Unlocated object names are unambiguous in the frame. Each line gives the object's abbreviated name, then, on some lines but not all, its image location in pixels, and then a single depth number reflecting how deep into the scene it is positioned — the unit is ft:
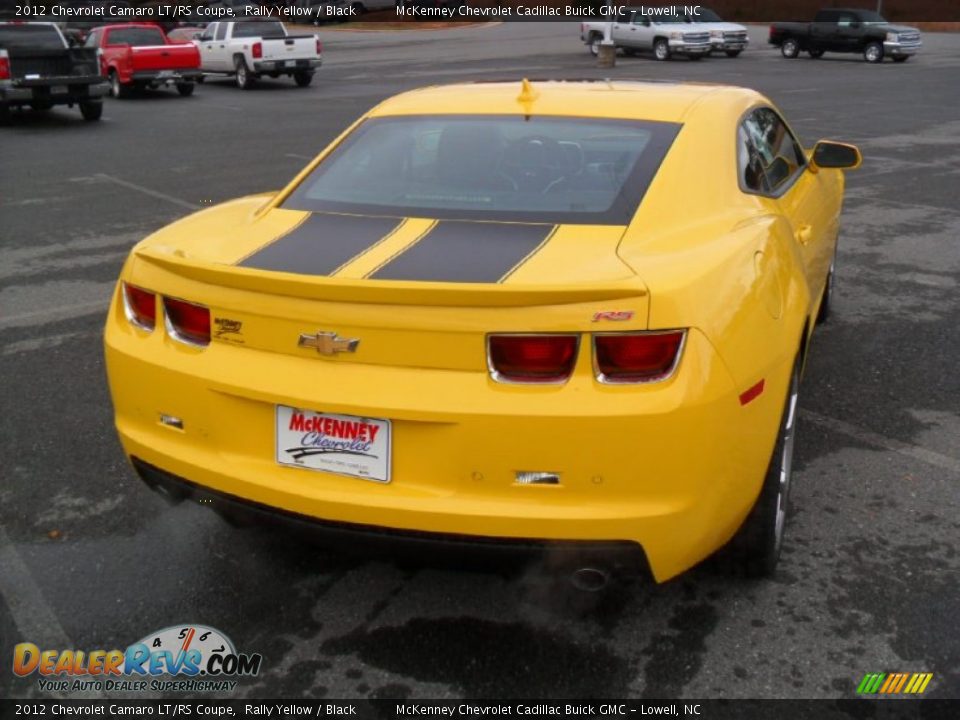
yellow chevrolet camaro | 8.68
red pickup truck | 76.23
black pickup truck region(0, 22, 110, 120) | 58.03
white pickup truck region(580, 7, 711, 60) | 107.55
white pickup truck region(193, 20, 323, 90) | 86.02
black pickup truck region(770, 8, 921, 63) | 108.06
